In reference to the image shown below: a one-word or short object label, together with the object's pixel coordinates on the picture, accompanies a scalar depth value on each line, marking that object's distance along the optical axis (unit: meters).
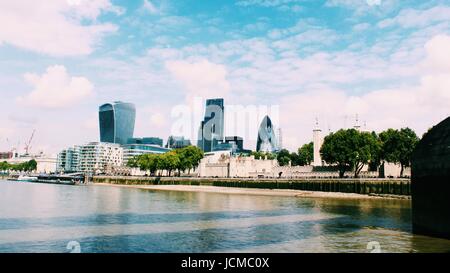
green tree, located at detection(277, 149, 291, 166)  197.70
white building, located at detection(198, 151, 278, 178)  154.88
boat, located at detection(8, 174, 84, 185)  188.61
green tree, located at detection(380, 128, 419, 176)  104.25
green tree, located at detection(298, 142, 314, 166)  170.38
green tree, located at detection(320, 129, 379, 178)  110.31
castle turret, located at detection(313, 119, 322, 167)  145.38
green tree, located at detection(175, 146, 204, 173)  169.62
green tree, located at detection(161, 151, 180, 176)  166.62
